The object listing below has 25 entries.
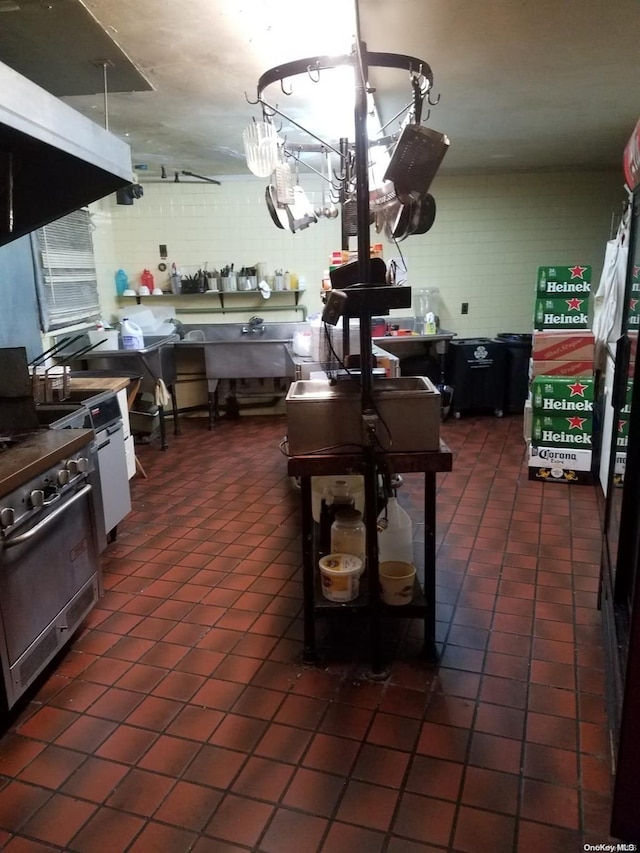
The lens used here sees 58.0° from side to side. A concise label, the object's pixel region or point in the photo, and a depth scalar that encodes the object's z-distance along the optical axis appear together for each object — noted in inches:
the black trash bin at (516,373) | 214.8
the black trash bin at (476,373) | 213.9
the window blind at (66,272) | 153.7
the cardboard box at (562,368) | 146.3
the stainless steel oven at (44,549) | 68.0
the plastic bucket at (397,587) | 82.0
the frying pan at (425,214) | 78.1
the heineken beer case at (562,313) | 149.9
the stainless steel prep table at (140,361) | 174.4
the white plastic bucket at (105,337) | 179.2
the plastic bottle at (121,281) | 216.5
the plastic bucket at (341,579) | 79.6
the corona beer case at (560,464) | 146.9
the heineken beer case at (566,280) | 149.9
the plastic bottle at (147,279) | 217.0
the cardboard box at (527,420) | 163.8
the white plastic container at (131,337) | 180.7
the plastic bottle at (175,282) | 216.1
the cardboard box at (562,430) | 145.2
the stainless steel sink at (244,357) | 202.5
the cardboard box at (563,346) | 145.3
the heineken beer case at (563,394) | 144.1
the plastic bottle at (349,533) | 86.5
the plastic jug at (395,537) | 89.4
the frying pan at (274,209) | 102.8
